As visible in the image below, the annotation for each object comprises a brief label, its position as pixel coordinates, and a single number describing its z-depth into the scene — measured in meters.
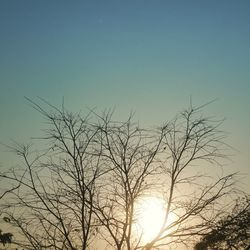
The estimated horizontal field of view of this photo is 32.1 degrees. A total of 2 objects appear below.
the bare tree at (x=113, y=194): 9.34
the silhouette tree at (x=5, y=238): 10.04
